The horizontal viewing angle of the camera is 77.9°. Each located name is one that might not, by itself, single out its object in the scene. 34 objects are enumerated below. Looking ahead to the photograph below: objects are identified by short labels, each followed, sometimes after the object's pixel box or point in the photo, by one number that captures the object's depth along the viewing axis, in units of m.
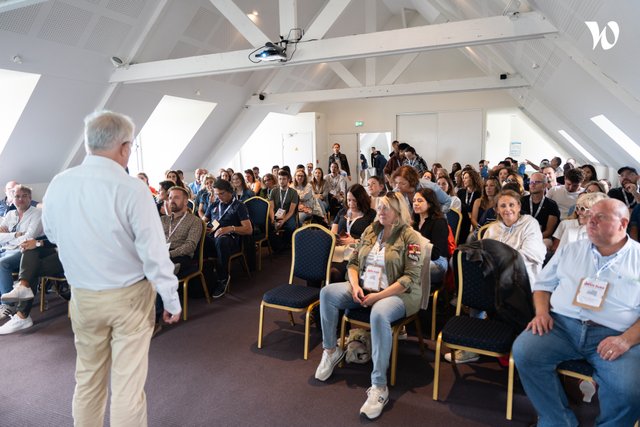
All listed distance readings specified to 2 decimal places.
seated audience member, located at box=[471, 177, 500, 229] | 4.14
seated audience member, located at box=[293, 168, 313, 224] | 6.01
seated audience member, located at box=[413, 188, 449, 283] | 3.10
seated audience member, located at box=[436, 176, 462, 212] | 5.03
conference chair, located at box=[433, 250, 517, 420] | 2.21
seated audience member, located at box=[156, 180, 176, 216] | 4.86
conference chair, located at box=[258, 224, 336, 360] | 2.93
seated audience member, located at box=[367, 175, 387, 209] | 4.49
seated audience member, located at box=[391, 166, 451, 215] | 3.97
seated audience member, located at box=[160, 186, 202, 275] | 3.75
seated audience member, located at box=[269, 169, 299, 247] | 5.66
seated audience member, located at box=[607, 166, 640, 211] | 4.46
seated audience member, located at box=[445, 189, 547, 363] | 2.75
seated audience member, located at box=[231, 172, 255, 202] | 5.86
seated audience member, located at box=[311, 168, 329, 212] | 7.02
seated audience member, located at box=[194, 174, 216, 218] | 5.87
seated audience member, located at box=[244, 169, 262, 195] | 7.32
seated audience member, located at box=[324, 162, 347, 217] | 7.23
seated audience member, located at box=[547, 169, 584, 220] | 4.45
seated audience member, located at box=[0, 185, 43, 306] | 3.77
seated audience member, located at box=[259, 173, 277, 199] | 6.55
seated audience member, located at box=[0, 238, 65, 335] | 3.50
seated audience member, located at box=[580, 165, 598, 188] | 5.30
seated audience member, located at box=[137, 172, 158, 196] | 6.23
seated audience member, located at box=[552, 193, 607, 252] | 2.74
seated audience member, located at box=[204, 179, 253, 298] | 4.34
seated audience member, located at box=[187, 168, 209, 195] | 7.58
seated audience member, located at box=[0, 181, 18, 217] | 4.18
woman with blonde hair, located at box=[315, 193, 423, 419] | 2.54
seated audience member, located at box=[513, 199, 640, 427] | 1.84
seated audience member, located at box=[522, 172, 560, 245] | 3.86
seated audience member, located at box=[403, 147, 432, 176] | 7.46
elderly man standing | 1.60
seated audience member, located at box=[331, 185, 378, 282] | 3.70
